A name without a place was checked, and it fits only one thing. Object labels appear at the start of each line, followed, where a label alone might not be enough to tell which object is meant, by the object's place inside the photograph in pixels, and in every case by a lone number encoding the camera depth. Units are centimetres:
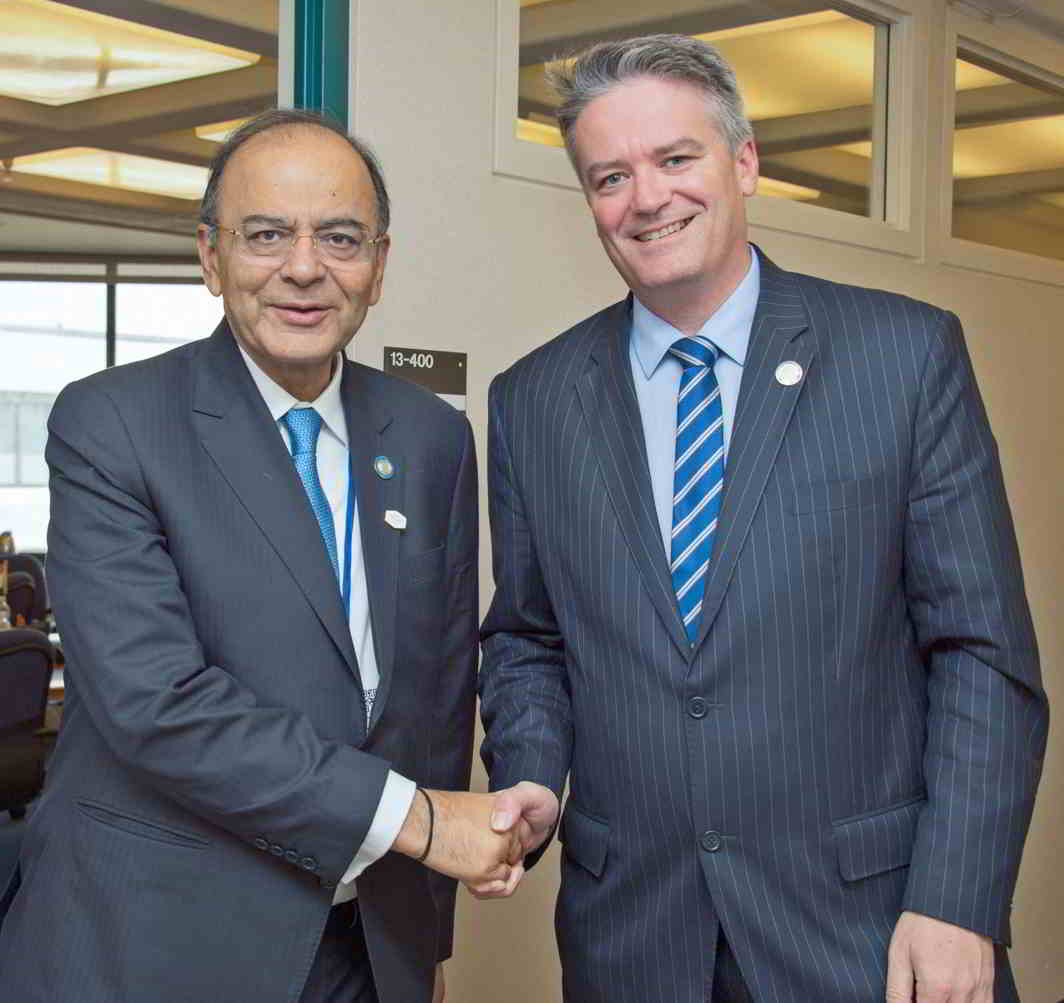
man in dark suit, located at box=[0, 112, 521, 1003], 156
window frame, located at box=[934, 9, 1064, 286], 396
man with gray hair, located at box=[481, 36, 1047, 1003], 161
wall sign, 269
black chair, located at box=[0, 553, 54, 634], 302
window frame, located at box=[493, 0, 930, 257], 357
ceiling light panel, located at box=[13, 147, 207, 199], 274
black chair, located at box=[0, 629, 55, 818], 328
